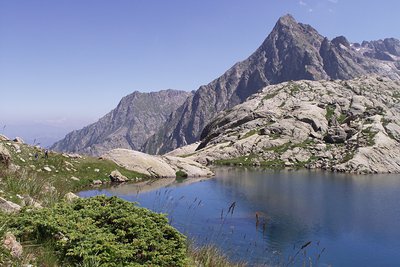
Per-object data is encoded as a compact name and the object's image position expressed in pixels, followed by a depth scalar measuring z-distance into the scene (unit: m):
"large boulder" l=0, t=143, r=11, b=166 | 21.22
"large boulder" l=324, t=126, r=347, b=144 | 164.00
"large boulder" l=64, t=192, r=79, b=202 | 18.72
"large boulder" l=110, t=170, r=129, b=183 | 71.38
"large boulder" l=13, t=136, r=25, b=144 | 60.73
